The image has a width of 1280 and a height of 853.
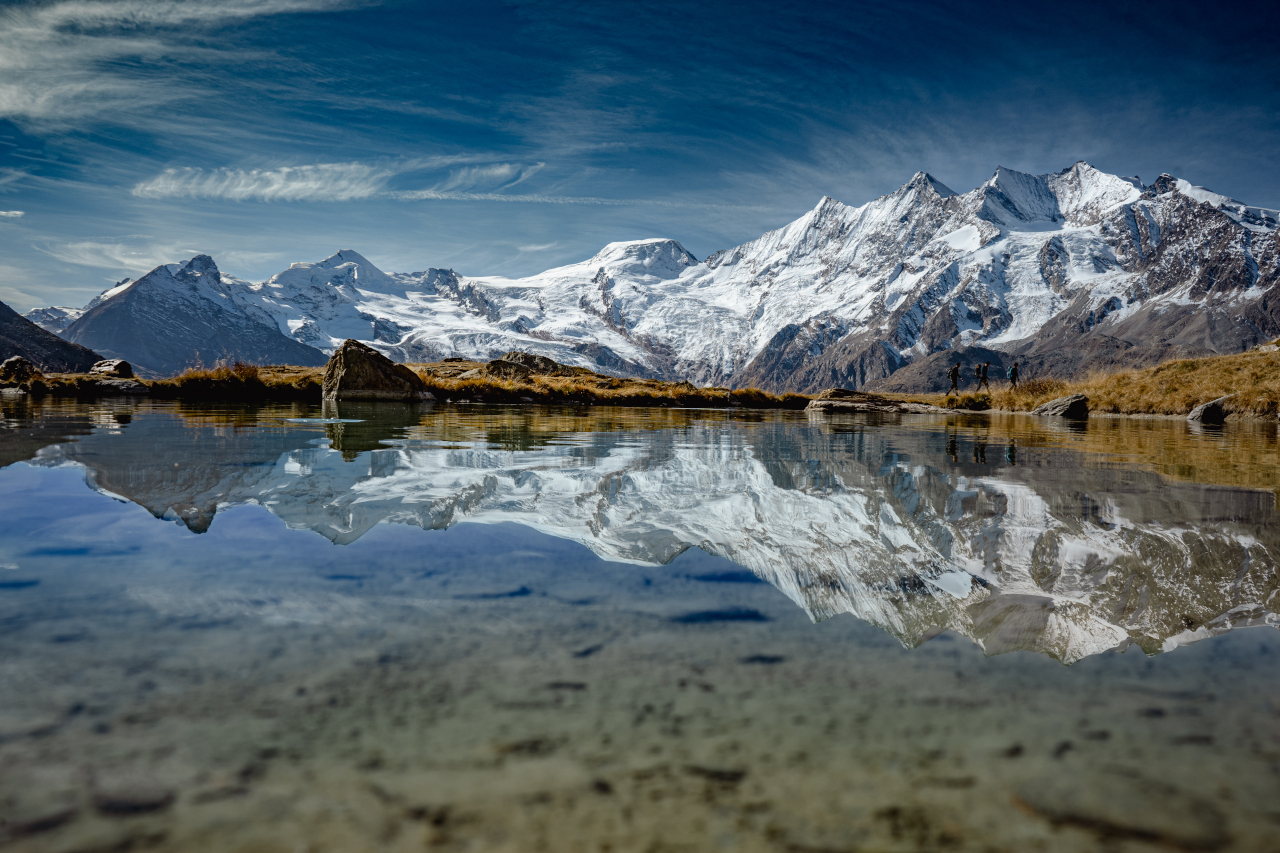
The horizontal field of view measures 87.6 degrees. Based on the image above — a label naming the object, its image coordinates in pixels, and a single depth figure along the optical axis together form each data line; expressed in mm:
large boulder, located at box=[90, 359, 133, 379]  32066
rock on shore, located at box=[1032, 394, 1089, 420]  27500
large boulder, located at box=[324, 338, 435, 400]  29578
